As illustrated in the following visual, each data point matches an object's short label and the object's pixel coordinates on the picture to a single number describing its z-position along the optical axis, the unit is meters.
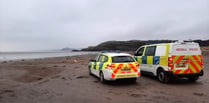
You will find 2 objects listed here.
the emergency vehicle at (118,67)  7.46
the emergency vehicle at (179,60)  7.54
